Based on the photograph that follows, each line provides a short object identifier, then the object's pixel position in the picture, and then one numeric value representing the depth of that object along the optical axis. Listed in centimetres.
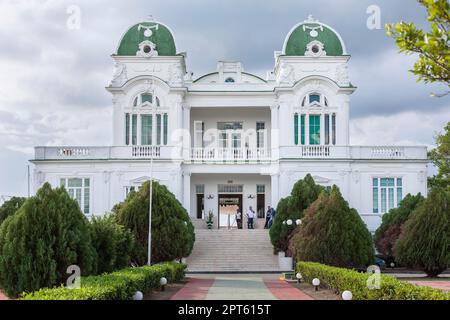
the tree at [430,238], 3153
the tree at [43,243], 1973
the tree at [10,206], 3269
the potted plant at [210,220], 4319
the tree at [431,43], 1039
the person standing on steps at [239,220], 4405
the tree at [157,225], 3178
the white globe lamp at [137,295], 1964
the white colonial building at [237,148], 4212
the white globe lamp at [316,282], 2425
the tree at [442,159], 4897
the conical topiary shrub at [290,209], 3753
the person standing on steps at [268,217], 4200
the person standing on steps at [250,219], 4300
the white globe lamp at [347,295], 1964
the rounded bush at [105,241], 2381
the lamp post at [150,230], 3009
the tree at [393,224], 3741
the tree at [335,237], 2962
